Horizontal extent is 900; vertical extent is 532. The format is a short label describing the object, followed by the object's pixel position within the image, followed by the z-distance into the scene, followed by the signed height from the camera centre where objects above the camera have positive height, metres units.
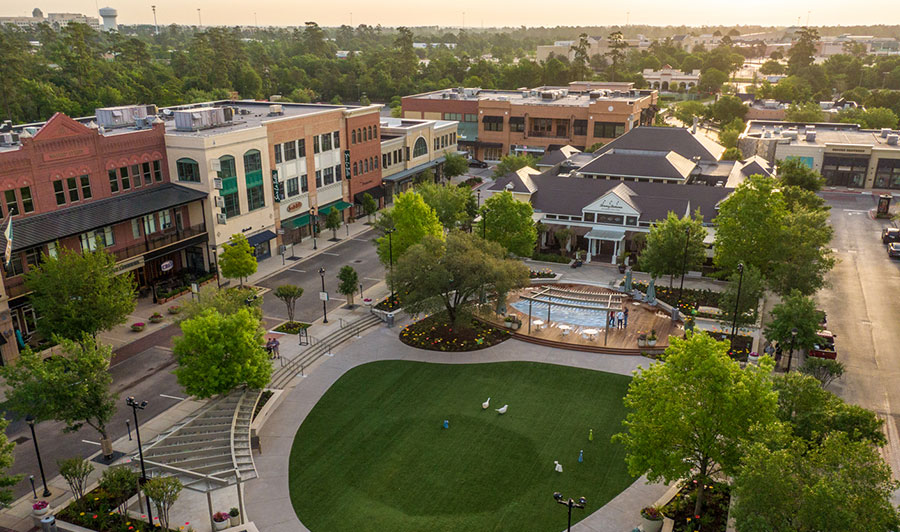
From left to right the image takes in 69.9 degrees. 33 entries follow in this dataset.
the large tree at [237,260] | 49.97 -15.15
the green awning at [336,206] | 68.44 -15.55
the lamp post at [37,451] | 26.84 -15.97
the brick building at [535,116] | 100.44 -9.28
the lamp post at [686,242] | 48.53 -13.35
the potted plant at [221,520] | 26.28 -18.10
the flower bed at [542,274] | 55.69 -18.01
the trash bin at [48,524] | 25.67 -17.85
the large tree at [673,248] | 49.62 -14.09
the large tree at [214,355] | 31.00 -13.92
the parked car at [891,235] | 65.38 -17.18
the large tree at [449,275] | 41.75 -13.58
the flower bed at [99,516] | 25.88 -18.00
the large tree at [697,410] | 22.91 -12.15
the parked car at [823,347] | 37.81 -17.17
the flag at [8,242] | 38.15 -10.81
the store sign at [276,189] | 60.09 -11.91
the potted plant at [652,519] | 25.80 -17.66
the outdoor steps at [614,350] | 42.28 -18.38
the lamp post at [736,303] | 40.94 -14.98
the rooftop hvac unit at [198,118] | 54.59 -5.25
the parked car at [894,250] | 61.50 -17.49
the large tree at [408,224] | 50.94 -12.72
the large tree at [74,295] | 36.84 -13.41
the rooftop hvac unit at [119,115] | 55.44 -5.07
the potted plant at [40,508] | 26.43 -17.72
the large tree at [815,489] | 18.20 -12.07
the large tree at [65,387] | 27.66 -13.77
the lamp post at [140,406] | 26.09 -13.88
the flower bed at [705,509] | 25.88 -17.91
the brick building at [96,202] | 41.34 -10.26
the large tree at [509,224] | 55.00 -13.71
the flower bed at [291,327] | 45.22 -18.29
